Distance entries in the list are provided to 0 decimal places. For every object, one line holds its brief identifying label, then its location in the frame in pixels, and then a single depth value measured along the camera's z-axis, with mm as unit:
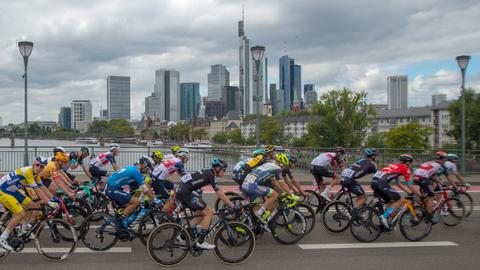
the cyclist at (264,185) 9039
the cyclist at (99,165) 11898
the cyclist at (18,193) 7705
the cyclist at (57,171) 9190
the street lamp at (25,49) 18622
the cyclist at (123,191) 8531
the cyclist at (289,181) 11016
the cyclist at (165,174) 9312
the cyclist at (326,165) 12039
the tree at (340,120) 66938
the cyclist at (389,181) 9375
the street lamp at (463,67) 22125
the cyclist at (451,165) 11516
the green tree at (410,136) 82625
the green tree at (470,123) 59975
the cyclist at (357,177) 10336
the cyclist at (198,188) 7895
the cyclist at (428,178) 10334
